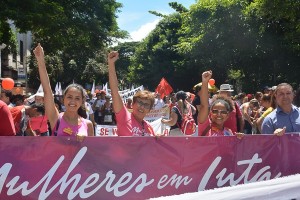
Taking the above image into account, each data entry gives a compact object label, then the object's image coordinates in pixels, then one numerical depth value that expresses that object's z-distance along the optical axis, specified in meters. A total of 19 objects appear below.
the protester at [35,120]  7.32
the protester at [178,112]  9.62
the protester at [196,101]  8.61
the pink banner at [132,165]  3.59
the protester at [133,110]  4.43
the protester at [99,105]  16.15
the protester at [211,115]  4.54
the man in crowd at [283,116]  5.07
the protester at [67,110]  4.20
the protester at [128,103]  17.42
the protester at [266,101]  10.02
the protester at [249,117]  11.11
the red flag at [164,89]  19.19
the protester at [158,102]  17.90
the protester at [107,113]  15.20
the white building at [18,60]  38.94
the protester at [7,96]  8.80
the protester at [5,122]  4.21
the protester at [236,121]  6.19
